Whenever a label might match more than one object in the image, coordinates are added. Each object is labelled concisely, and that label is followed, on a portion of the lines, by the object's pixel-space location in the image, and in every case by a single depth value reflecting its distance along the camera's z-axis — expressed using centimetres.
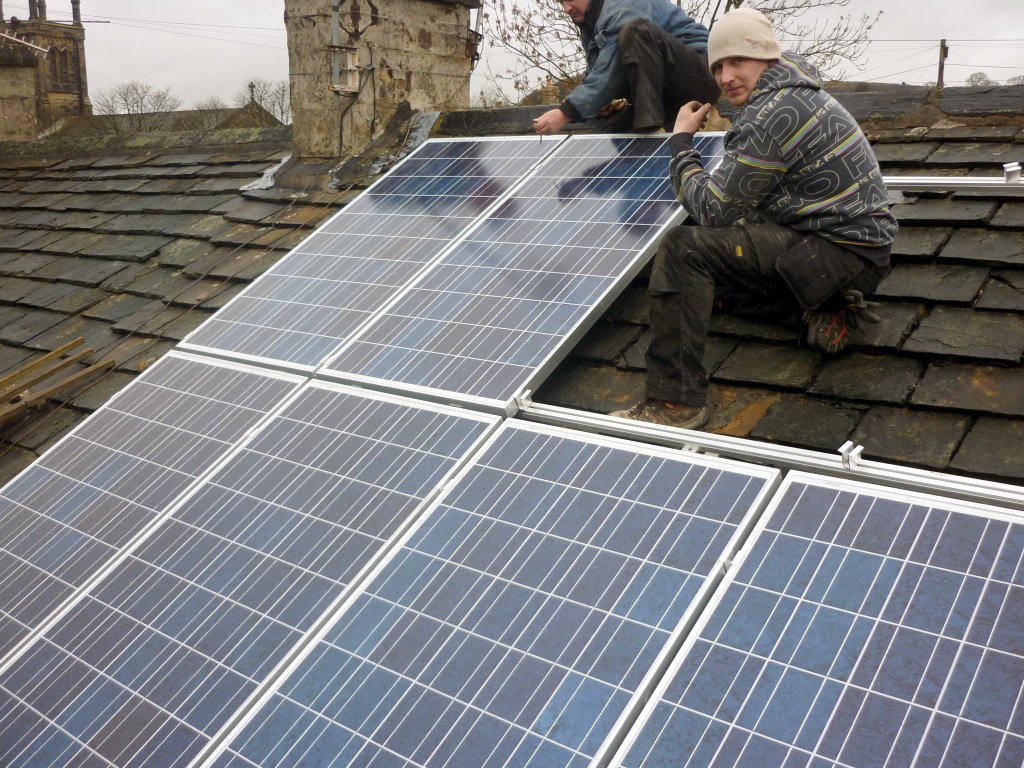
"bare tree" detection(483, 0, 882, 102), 1970
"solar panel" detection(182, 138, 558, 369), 459
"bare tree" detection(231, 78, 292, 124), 3700
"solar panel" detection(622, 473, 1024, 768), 206
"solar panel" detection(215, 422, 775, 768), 245
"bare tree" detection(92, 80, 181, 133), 3216
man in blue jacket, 508
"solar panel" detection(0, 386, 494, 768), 295
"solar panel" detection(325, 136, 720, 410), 380
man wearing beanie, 343
